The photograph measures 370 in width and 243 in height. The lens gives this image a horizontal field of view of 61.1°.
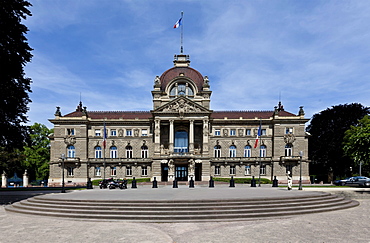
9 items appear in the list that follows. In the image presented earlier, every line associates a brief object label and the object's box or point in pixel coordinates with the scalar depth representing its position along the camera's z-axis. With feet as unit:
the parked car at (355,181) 159.27
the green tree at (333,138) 210.79
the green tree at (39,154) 243.40
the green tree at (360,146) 109.50
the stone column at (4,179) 200.23
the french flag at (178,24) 197.36
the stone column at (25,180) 203.10
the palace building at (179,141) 204.95
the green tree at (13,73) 85.15
